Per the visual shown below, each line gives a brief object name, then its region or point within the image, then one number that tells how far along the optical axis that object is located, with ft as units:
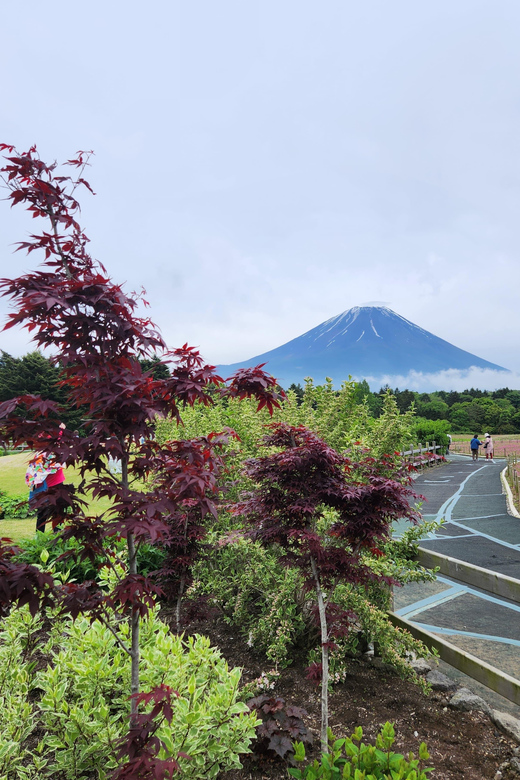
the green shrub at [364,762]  7.32
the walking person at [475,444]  79.59
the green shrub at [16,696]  7.79
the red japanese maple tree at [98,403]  6.66
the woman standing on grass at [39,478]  22.60
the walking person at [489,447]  81.09
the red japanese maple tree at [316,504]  9.45
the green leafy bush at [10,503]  33.35
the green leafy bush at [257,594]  13.10
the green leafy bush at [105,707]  7.78
